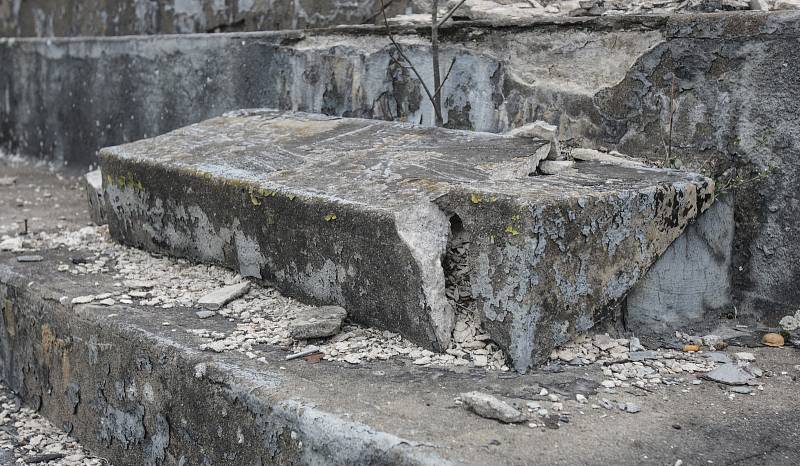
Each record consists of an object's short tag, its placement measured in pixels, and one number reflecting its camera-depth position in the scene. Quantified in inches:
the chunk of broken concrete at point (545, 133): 104.9
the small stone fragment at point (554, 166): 100.7
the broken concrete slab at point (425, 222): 83.5
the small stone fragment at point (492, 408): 72.7
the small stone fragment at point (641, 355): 88.8
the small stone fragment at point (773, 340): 95.7
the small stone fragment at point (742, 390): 82.6
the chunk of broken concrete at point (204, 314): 102.2
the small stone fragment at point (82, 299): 108.6
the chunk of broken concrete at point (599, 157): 105.1
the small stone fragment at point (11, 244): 137.6
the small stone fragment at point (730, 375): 84.5
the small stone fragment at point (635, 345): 91.1
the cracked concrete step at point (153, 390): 75.5
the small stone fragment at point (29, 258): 129.7
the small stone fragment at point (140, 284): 115.2
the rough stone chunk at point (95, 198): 153.7
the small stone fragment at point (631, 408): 76.7
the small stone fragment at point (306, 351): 88.7
